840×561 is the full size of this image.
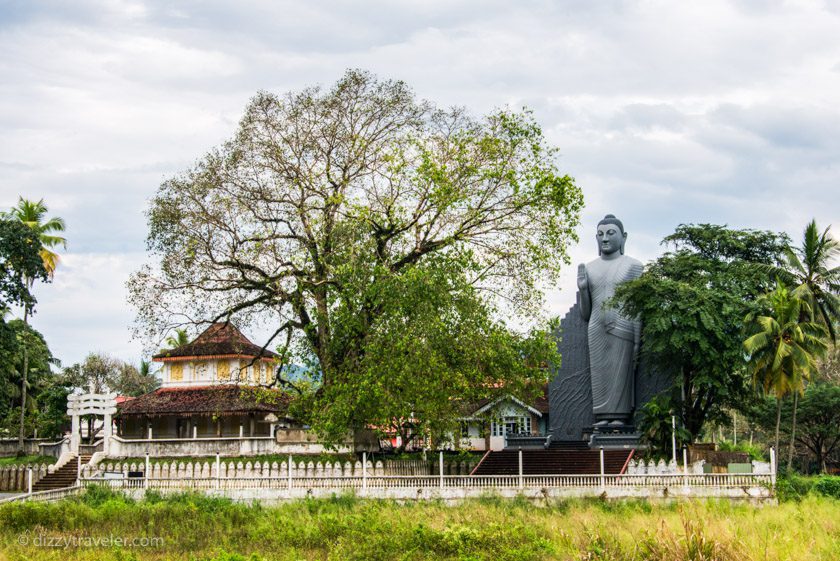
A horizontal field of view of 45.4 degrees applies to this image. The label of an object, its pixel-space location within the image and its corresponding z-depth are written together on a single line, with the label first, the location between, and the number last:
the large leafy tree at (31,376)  44.28
